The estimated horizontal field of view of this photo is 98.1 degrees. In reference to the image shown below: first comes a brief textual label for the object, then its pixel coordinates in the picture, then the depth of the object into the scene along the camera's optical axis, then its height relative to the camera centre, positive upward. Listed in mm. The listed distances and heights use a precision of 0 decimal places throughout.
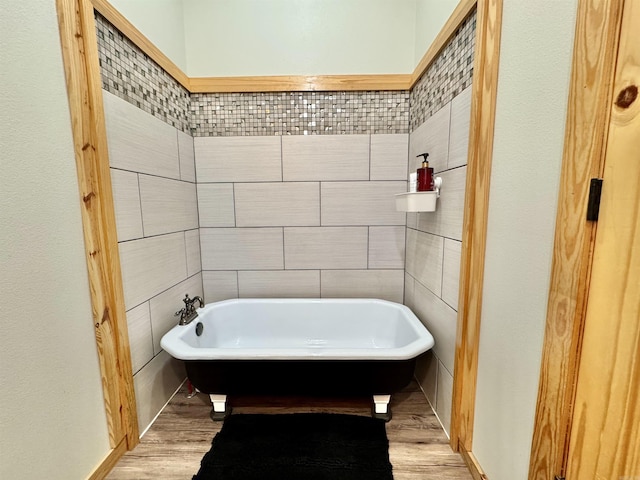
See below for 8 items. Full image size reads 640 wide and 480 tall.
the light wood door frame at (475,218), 1047 -51
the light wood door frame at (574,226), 647 -54
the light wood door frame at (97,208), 1080 -6
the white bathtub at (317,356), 1360 -820
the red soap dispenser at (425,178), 1499 +148
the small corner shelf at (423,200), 1480 +29
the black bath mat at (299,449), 1236 -1174
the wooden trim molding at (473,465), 1155 -1120
